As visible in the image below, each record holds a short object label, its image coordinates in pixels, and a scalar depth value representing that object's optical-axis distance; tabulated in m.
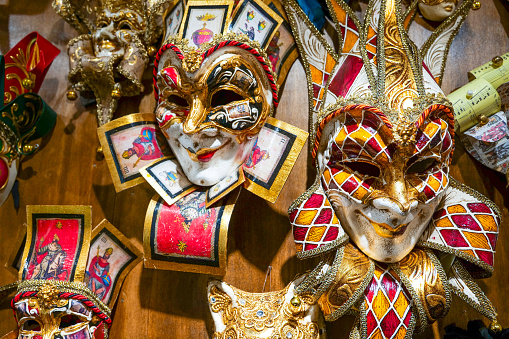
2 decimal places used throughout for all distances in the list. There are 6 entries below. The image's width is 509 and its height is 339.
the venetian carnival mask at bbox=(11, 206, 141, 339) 1.46
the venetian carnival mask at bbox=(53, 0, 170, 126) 1.69
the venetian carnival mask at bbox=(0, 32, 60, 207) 1.62
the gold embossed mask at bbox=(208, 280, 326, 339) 1.43
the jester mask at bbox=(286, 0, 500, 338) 1.33
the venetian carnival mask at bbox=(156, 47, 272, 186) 1.45
